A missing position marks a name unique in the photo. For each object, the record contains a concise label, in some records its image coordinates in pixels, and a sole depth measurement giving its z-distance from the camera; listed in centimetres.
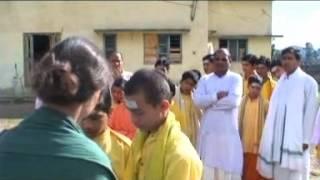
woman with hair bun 133
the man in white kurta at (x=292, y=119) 468
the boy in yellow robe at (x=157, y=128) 202
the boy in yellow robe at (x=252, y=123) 528
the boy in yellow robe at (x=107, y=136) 219
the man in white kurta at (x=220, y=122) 488
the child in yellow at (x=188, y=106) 495
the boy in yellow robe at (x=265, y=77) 569
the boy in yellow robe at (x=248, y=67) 583
